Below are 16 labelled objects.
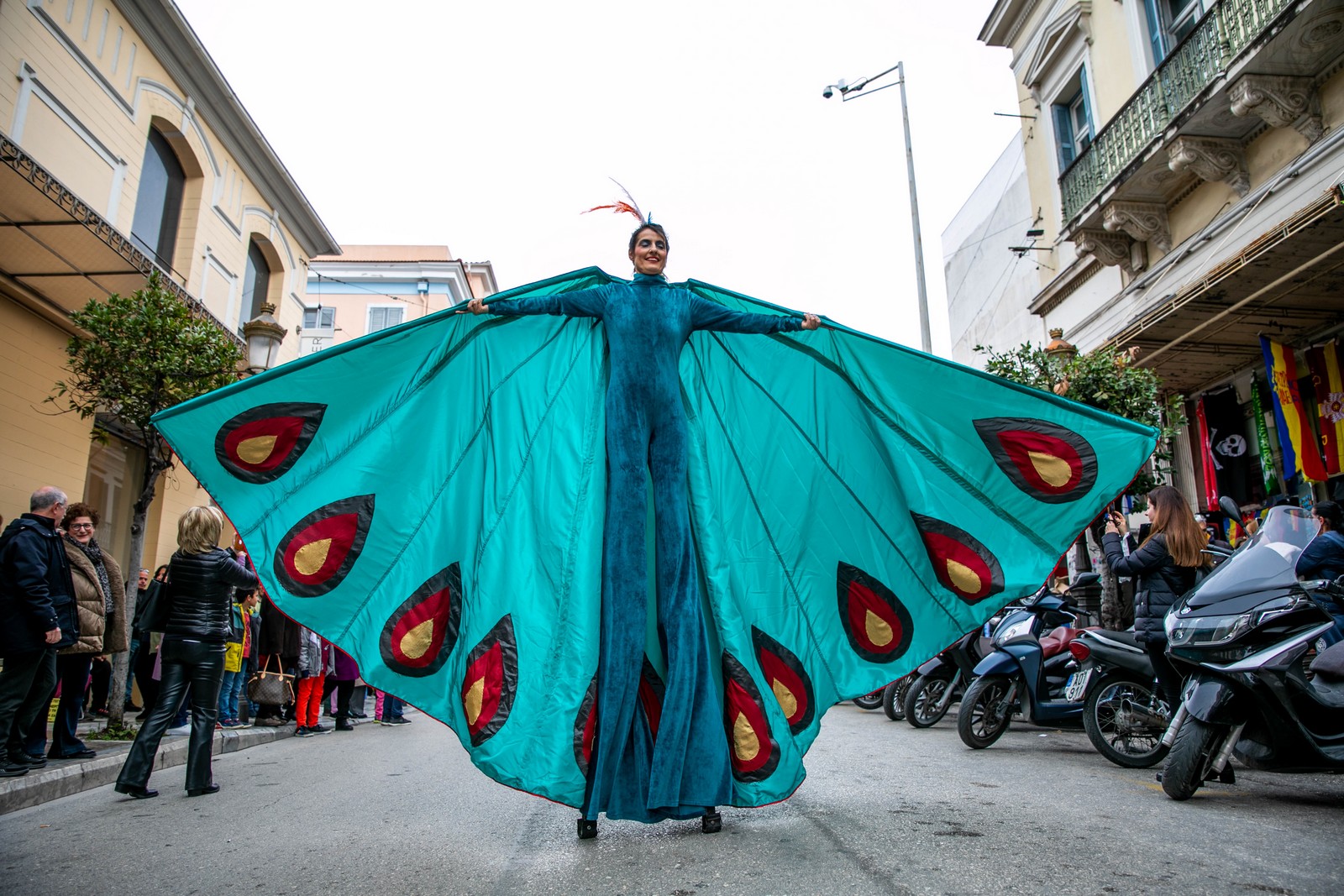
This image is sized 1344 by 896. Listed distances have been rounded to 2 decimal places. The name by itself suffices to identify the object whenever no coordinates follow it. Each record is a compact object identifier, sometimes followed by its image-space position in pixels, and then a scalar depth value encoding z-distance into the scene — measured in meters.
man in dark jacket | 5.12
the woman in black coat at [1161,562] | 5.46
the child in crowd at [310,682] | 8.64
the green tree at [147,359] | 8.07
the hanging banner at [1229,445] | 11.31
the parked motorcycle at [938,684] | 8.04
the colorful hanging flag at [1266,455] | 10.44
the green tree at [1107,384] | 9.49
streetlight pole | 16.73
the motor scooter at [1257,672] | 4.00
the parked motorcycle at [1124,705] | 5.39
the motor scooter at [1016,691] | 6.52
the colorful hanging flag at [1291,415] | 9.54
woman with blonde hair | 4.90
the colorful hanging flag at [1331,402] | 9.31
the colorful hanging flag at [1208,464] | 11.62
